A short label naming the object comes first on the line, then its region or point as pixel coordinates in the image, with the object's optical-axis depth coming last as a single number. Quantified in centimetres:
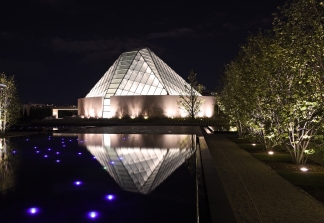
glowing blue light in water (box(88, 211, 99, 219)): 502
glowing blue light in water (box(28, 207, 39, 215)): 521
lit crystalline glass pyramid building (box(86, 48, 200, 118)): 4428
